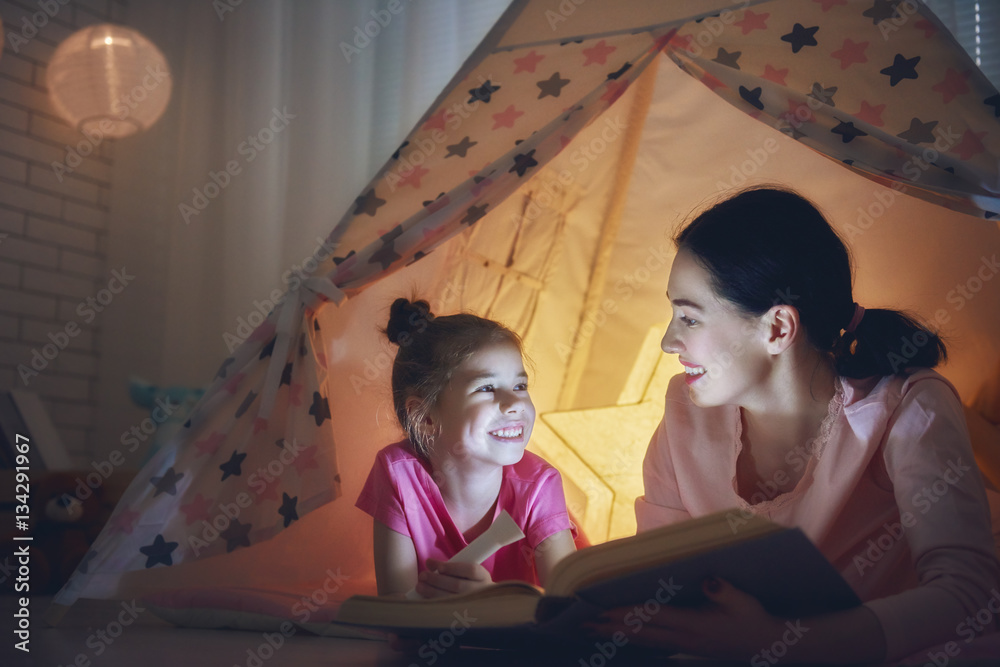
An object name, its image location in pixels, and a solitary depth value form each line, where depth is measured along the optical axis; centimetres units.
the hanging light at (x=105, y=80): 237
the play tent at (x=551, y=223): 120
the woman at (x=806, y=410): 95
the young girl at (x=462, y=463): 129
